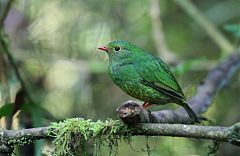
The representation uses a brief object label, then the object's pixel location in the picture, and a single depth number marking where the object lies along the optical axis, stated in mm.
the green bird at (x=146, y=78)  6652
